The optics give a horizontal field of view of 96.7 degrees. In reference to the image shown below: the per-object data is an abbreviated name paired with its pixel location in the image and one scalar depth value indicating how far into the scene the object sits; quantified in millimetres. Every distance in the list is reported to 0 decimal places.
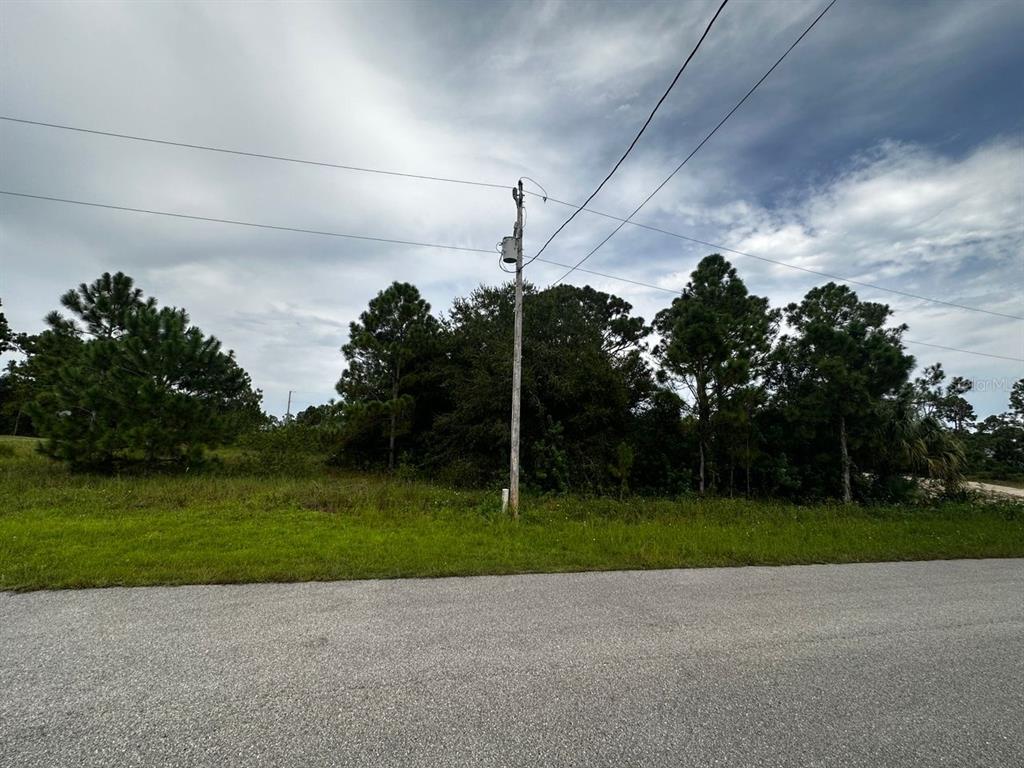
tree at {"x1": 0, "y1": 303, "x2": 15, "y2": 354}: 33625
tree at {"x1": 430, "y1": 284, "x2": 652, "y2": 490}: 14812
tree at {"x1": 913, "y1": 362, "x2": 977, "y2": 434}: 15695
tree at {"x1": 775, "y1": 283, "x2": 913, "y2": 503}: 13734
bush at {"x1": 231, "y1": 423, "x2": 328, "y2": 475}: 16953
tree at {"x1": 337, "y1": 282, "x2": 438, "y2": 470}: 18812
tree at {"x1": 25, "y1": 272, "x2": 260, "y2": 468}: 13273
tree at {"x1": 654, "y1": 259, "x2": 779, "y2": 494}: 13703
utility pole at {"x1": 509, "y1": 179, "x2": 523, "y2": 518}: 9344
